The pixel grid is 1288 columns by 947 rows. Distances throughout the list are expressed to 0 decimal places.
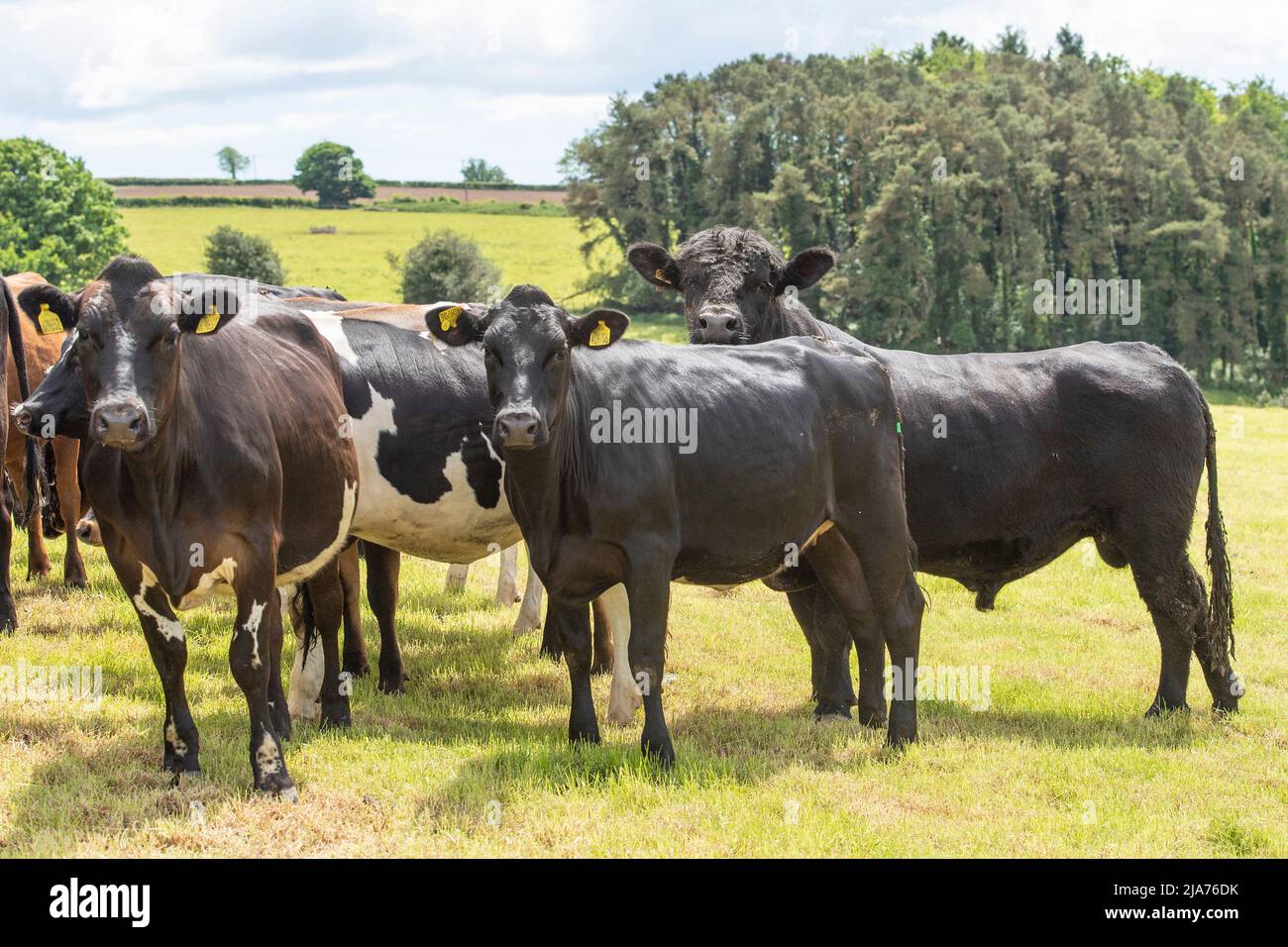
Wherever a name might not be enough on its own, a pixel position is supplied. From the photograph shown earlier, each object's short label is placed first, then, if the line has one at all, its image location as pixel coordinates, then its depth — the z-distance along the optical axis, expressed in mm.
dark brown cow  5668
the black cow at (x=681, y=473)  6699
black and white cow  7945
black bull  8312
